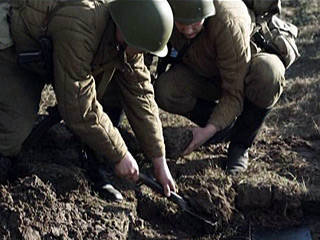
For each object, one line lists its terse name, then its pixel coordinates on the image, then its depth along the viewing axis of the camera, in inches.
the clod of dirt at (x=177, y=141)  199.6
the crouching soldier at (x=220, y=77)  185.9
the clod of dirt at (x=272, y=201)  187.5
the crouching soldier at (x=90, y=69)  153.6
